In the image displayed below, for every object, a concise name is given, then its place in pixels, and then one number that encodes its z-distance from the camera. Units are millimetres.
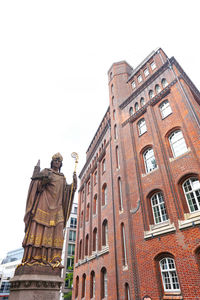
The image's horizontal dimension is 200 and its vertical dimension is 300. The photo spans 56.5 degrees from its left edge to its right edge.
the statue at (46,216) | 4402
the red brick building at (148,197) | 9867
